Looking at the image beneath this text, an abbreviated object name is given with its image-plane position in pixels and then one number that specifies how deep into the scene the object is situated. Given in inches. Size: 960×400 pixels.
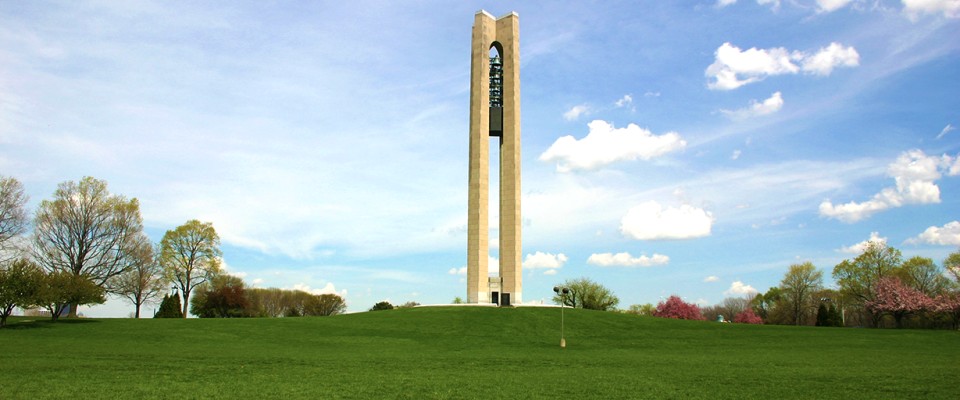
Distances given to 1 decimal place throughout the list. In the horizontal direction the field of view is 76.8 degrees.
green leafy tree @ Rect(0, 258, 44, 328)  1537.9
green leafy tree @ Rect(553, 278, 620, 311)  3353.8
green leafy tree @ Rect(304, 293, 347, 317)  3850.9
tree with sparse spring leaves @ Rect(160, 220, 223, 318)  2461.2
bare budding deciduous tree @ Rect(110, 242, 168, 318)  2244.1
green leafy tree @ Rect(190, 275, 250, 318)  2672.2
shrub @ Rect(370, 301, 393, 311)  2664.9
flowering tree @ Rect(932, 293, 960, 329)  2218.3
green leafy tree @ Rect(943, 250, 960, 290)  2723.9
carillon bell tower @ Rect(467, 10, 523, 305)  2341.3
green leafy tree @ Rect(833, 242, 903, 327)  2910.9
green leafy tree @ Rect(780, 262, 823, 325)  3348.9
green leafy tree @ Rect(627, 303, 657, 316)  4543.3
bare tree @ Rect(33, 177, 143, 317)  2047.2
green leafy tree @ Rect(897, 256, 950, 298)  2876.7
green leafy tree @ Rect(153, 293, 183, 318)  2197.3
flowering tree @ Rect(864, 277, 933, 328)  2315.5
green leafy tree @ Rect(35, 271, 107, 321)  1604.3
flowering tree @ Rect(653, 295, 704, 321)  3361.2
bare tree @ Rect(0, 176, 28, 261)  1856.5
